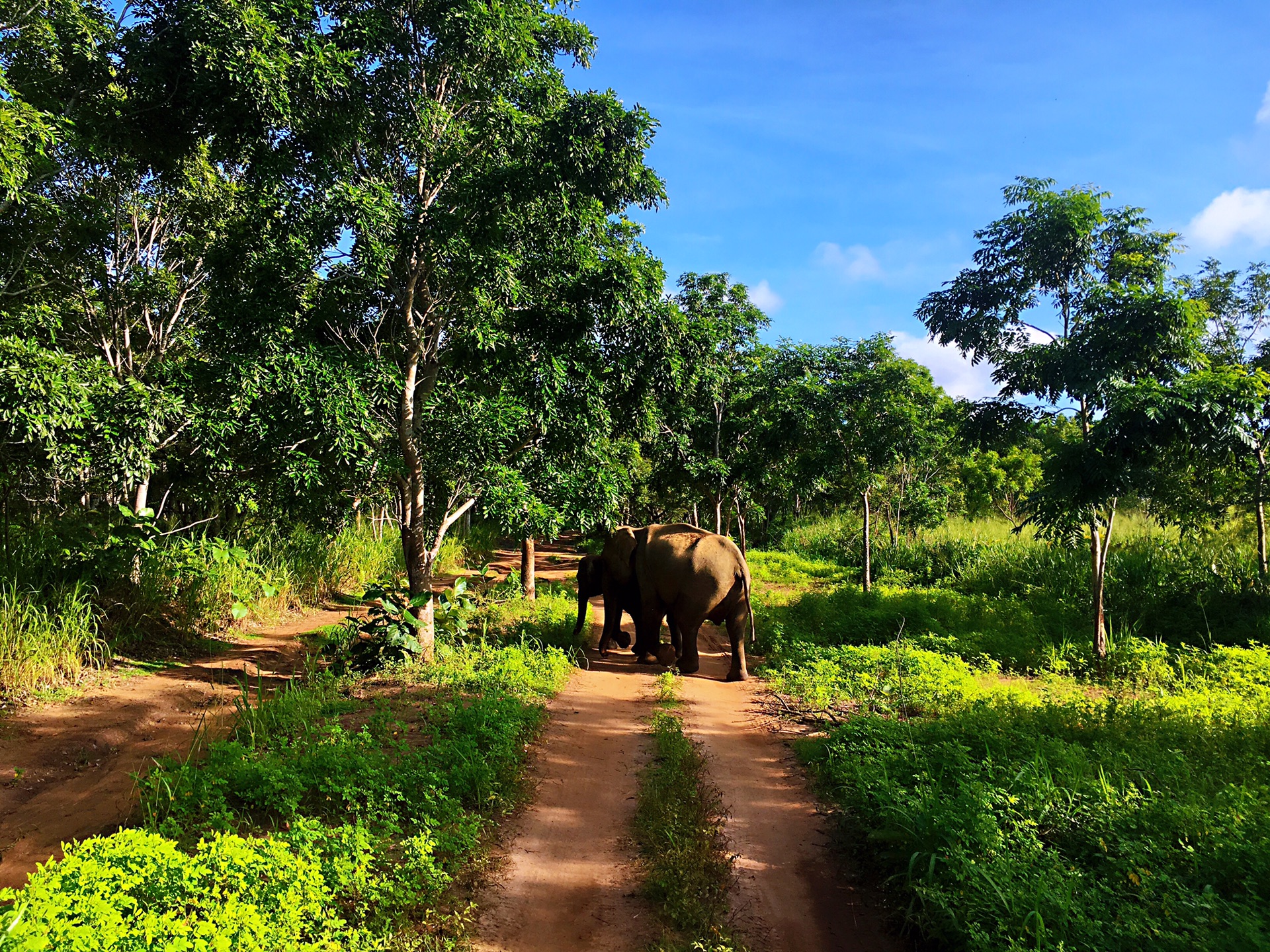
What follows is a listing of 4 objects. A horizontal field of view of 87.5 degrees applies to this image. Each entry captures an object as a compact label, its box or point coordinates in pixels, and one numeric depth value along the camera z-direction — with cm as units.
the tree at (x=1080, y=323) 868
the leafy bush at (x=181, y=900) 253
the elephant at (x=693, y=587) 973
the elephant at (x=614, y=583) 1095
